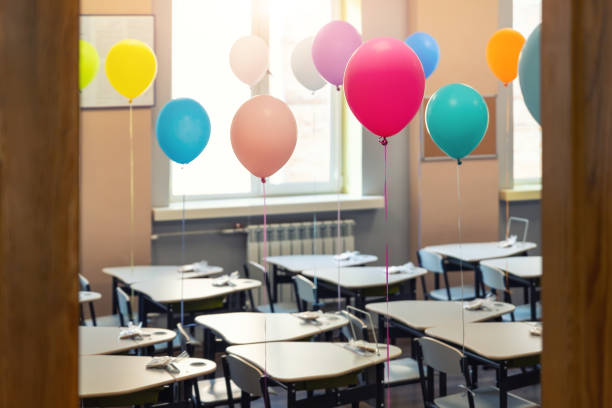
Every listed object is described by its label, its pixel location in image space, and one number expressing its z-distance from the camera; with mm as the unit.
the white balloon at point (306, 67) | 5828
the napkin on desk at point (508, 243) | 6762
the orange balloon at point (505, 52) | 5434
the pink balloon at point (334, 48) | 4945
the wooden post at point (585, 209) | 1281
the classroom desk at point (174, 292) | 4973
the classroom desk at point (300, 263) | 6070
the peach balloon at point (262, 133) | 3777
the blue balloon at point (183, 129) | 4691
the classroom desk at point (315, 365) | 3512
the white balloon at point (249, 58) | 6027
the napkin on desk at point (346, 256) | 6404
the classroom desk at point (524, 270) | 5508
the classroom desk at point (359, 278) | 5375
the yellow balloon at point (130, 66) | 5129
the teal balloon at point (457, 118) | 3951
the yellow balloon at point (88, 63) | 5266
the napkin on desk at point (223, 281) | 5438
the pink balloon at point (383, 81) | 3205
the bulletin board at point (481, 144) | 7352
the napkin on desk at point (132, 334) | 4254
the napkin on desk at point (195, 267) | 5997
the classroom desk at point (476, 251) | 6220
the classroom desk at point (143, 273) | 5707
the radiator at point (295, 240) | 6805
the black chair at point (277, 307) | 5672
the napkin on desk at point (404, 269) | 5820
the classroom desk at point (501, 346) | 3738
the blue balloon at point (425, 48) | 5676
